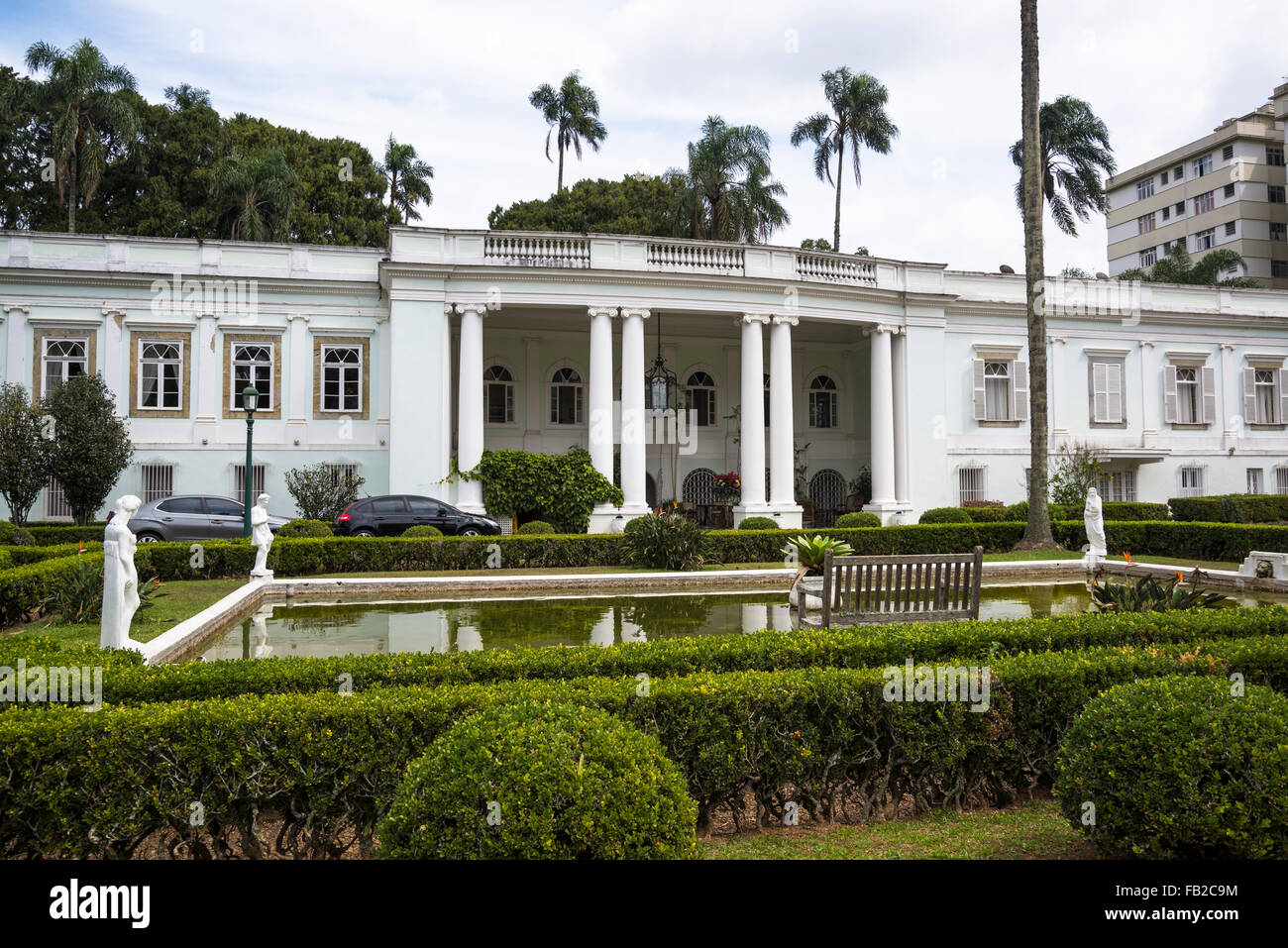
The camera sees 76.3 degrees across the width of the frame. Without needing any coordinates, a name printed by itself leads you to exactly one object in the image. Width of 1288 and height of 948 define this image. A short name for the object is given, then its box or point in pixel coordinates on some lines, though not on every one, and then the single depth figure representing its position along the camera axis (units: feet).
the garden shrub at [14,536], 50.60
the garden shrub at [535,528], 63.46
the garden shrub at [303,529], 56.85
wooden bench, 26.76
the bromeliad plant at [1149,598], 25.17
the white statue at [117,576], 21.84
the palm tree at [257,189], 107.55
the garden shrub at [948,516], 71.10
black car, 63.52
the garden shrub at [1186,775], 11.14
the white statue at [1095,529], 51.96
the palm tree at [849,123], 111.14
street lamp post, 54.60
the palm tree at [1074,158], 98.02
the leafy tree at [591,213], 132.67
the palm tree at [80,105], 94.33
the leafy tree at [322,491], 72.79
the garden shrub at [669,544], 51.16
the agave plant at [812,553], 32.01
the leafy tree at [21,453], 63.77
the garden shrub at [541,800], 10.03
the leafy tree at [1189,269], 132.46
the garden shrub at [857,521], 69.15
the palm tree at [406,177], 137.80
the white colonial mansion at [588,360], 74.28
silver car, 59.88
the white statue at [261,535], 44.16
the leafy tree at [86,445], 65.98
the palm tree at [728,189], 108.17
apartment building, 178.70
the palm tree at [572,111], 129.49
